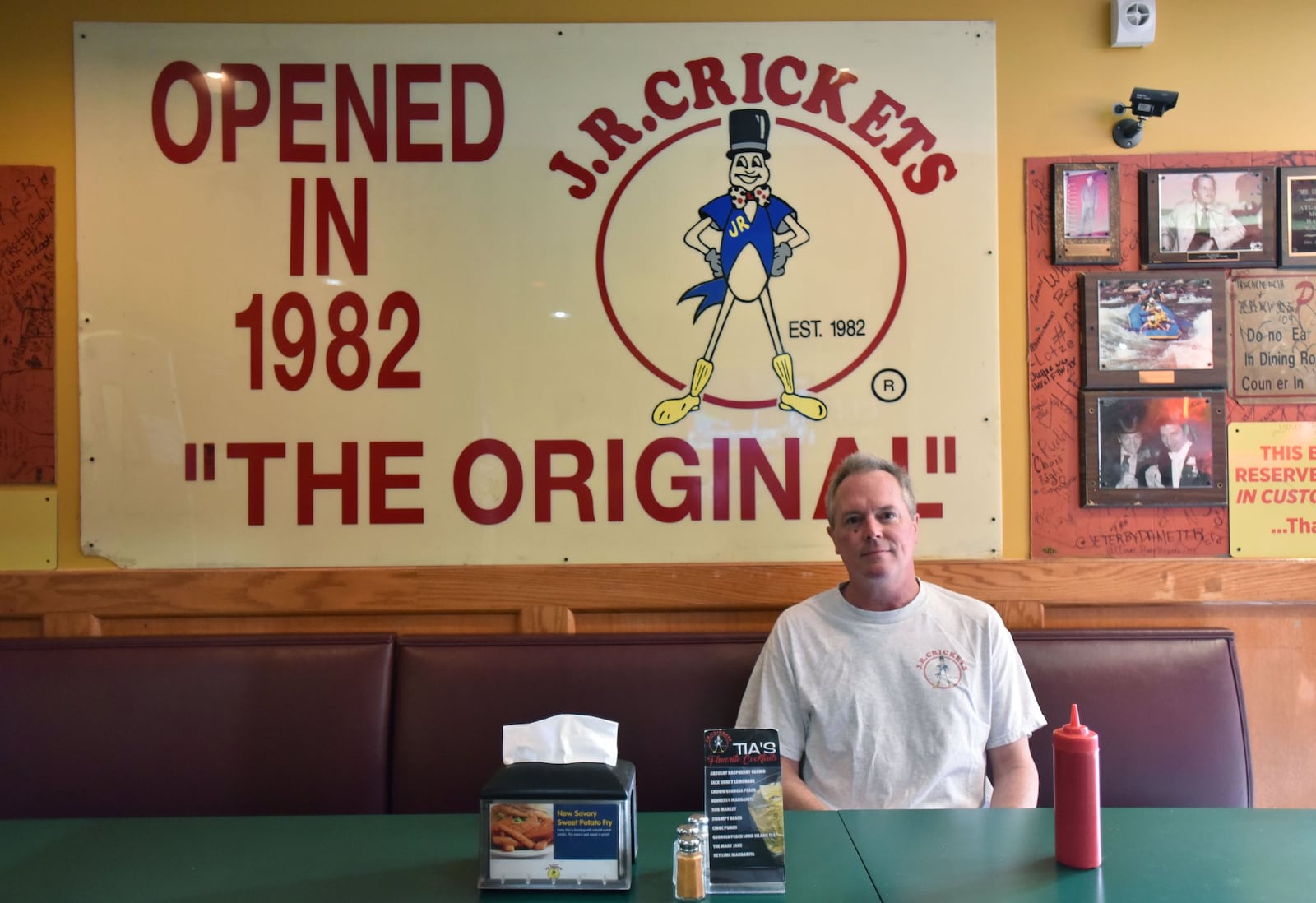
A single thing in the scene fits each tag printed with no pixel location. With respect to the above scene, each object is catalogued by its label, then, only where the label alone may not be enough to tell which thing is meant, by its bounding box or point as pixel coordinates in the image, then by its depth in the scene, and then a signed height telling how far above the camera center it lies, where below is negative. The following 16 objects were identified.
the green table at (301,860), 1.30 -0.60
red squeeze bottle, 1.32 -0.49
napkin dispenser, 1.31 -0.53
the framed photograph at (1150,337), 2.61 +0.28
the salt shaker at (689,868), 1.26 -0.55
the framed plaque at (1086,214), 2.62 +0.62
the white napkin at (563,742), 1.42 -0.43
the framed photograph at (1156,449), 2.60 -0.01
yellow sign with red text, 2.61 -0.14
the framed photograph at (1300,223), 2.62 +0.59
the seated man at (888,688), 2.04 -0.52
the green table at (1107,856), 1.26 -0.58
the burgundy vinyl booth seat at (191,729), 2.29 -0.67
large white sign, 2.61 +0.38
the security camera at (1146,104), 2.54 +0.89
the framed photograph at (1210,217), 2.62 +0.61
